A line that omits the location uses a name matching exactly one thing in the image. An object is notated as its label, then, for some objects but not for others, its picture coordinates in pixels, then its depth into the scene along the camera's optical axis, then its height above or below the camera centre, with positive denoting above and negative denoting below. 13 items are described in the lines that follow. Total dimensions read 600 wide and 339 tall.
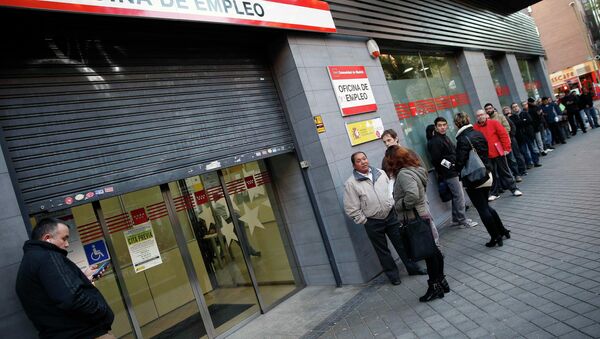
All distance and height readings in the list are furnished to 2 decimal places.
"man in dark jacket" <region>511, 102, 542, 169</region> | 10.84 -0.99
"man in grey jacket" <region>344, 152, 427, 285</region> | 5.38 -0.77
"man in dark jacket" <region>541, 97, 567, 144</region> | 13.03 -0.74
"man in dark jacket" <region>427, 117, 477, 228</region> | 7.18 -0.72
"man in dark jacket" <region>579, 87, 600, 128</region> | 14.59 -1.01
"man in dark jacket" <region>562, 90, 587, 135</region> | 14.23 -0.93
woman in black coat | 5.45 -0.88
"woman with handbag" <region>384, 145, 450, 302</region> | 4.46 -0.68
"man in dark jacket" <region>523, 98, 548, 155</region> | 11.59 -0.68
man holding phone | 2.90 -0.30
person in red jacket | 7.45 -0.71
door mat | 4.99 -1.46
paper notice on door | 4.62 -0.29
